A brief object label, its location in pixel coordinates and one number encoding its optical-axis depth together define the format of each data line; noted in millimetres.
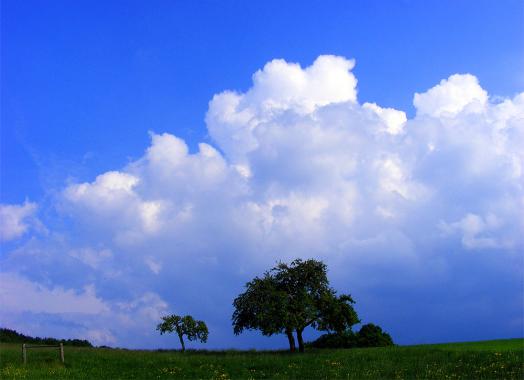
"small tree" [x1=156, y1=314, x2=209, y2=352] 66250
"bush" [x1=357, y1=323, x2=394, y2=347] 70188
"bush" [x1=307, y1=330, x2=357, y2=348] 69438
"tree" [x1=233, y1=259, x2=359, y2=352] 59719
